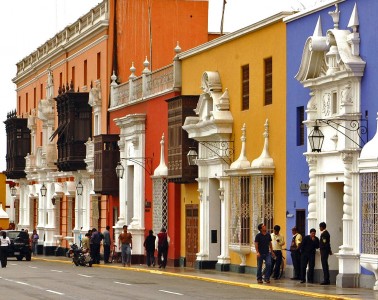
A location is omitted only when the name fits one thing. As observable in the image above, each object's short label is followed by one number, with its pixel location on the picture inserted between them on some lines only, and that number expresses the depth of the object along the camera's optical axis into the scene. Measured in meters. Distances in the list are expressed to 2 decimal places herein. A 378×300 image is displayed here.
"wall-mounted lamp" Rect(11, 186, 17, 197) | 84.00
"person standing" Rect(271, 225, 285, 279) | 37.28
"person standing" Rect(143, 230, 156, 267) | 49.00
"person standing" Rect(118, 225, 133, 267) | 50.78
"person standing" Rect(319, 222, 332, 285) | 33.72
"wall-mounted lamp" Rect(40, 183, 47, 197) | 73.06
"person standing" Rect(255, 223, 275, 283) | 35.28
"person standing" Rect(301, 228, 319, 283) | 34.66
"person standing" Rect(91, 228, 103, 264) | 53.69
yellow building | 38.94
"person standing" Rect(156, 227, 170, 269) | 47.34
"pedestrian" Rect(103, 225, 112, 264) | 54.56
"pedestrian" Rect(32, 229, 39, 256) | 73.50
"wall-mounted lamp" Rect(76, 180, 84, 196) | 64.19
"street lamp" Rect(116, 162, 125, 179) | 54.81
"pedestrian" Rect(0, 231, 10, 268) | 49.34
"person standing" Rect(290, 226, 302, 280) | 36.12
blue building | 31.88
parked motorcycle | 52.78
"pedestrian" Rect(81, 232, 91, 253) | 53.62
